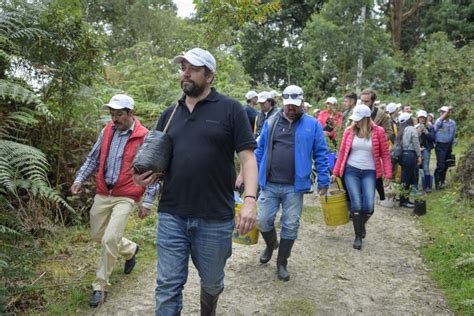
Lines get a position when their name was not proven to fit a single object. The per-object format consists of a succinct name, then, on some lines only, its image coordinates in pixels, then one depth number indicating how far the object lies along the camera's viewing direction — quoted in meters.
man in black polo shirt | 3.11
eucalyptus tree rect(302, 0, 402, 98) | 18.20
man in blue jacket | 4.83
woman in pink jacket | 6.04
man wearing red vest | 4.30
